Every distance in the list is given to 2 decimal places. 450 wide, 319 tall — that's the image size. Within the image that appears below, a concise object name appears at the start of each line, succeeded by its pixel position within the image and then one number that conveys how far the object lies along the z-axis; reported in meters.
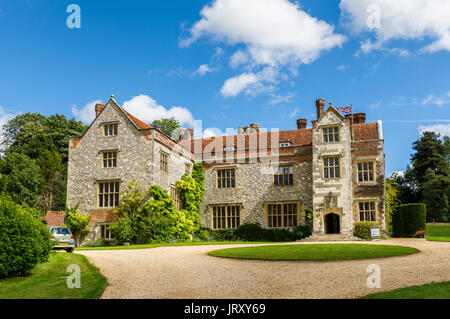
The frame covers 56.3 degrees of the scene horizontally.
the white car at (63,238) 17.47
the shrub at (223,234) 28.08
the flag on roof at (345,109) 28.53
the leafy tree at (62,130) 43.94
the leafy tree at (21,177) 34.97
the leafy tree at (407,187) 46.00
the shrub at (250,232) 27.66
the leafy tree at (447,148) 46.00
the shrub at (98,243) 24.67
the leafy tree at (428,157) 45.16
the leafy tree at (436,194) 42.19
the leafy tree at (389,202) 27.05
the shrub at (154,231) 23.47
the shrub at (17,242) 10.80
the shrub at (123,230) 23.42
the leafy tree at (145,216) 23.53
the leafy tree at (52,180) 38.56
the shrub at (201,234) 28.06
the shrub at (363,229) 24.66
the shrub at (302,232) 26.41
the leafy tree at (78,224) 25.06
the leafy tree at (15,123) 49.00
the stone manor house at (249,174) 25.60
